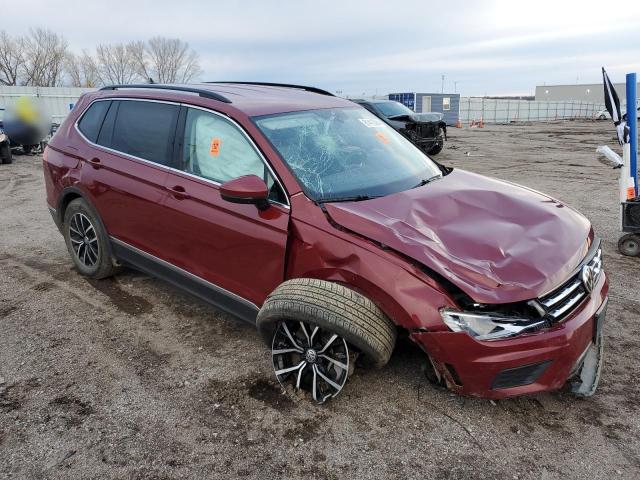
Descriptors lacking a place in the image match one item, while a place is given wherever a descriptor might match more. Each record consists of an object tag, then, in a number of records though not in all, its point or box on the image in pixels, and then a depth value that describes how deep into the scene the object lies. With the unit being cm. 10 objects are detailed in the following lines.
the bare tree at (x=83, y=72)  6138
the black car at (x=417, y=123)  1410
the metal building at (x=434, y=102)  3753
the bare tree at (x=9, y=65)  5906
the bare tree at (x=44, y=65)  5953
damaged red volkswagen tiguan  246
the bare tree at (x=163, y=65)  6800
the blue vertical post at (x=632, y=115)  518
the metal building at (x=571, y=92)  8426
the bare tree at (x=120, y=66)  6575
